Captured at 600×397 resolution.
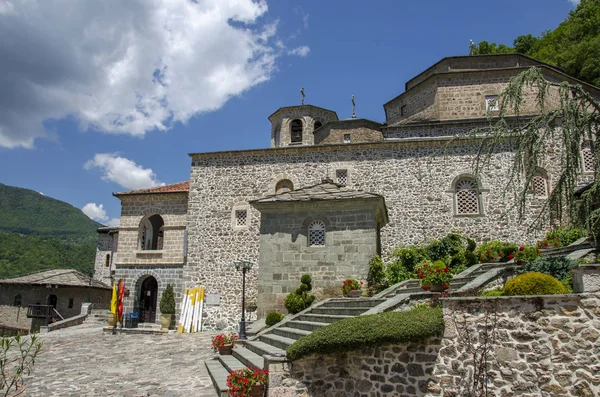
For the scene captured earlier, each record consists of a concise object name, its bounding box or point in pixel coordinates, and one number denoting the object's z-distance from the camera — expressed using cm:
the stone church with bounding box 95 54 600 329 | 1551
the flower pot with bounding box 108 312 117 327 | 1998
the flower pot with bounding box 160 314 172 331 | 2003
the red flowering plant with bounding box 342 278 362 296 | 1411
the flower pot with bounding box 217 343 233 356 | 1219
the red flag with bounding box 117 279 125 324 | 2061
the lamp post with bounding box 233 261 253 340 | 1499
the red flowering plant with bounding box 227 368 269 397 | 766
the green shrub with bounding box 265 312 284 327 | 1353
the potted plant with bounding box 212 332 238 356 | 1220
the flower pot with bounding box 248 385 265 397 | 773
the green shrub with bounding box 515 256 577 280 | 1048
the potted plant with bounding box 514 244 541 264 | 1308
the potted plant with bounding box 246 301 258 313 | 2008
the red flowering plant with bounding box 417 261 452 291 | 1119
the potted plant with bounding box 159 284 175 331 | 2008
